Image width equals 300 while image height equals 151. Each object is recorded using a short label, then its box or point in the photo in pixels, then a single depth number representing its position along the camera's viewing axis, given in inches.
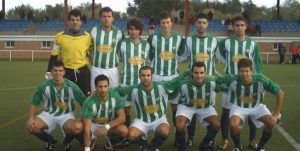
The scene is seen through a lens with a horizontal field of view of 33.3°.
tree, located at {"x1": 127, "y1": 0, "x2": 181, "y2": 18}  2172.7
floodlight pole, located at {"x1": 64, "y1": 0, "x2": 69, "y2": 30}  1133.9
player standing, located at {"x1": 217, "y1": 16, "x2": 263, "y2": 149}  273.1
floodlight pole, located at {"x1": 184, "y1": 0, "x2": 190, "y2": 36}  1150.3
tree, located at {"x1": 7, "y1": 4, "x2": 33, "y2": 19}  2625.0
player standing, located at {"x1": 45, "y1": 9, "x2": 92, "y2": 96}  279.4
